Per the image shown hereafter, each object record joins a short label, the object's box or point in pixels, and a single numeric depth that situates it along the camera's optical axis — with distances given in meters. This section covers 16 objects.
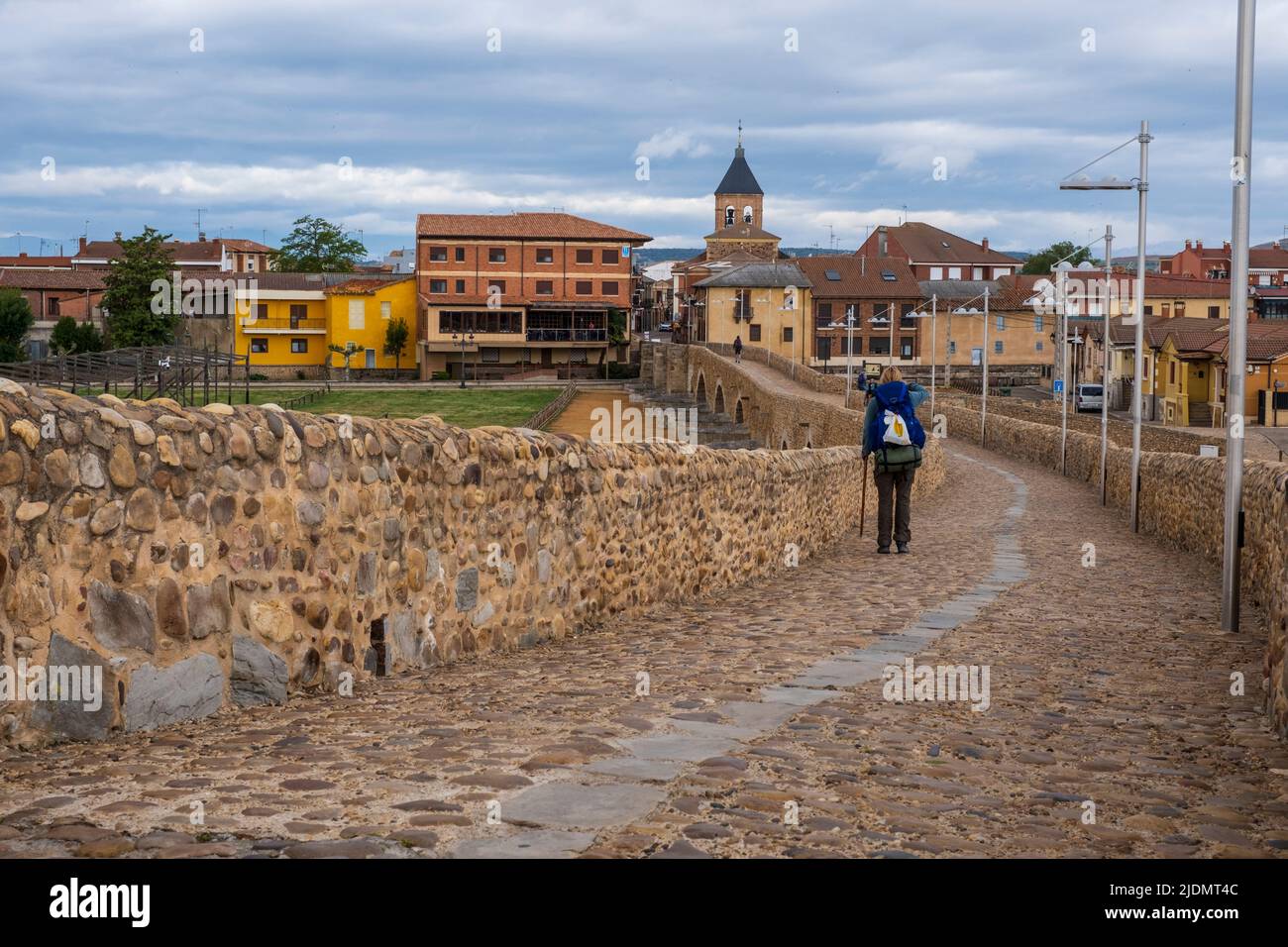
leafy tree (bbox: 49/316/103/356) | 86.31
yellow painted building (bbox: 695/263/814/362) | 100.56
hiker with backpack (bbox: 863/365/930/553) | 15.25
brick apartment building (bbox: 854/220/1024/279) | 121.94
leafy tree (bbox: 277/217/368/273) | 125.88
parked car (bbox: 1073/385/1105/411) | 78.19
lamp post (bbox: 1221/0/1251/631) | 9.34
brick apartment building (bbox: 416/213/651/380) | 92.81
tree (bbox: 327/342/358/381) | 91.19
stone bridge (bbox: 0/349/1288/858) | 4.83
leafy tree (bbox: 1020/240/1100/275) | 158.88
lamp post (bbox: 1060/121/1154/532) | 21.59
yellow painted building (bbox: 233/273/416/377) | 95.44
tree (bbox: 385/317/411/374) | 93.86
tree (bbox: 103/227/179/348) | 86.94
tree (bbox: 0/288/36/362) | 85.19
